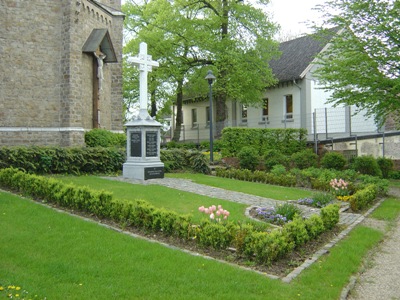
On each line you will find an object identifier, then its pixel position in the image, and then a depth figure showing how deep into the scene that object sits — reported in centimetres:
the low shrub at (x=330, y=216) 781
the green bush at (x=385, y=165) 1722
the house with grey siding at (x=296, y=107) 2227
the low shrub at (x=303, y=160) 1773
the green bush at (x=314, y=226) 704
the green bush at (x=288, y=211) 828
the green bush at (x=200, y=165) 1689
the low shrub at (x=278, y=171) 1540
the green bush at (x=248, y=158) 1820
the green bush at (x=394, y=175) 1705
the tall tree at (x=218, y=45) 2616
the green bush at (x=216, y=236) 627
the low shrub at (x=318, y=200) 1019
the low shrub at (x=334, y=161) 1720
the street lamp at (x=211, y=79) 1716
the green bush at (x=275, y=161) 1758
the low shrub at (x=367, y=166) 1630
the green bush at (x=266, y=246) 577
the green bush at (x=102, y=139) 1764
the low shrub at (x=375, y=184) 1204
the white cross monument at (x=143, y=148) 1373
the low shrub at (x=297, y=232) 653
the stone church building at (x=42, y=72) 1599
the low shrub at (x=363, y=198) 1008
